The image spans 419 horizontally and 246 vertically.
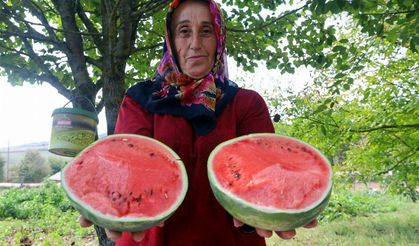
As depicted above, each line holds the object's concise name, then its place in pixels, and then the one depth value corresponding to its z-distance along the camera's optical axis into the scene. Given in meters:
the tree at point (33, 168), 33.72
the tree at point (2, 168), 36.10
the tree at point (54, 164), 36.29
